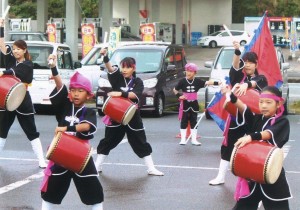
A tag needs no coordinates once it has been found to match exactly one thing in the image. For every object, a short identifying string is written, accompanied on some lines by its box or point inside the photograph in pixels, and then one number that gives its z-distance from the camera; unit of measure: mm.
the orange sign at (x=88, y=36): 30062
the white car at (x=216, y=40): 54375
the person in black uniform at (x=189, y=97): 13797
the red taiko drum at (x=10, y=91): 9453
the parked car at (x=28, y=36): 30038
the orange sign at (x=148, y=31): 30469
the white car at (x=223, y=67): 18125
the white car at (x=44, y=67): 17875
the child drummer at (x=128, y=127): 10102
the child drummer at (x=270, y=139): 6461
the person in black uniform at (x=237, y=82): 9102
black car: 18047
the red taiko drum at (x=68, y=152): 6770
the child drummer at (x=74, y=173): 6996
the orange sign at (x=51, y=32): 33312
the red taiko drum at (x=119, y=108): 9539
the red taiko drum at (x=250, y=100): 8008
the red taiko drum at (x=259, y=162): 6219
